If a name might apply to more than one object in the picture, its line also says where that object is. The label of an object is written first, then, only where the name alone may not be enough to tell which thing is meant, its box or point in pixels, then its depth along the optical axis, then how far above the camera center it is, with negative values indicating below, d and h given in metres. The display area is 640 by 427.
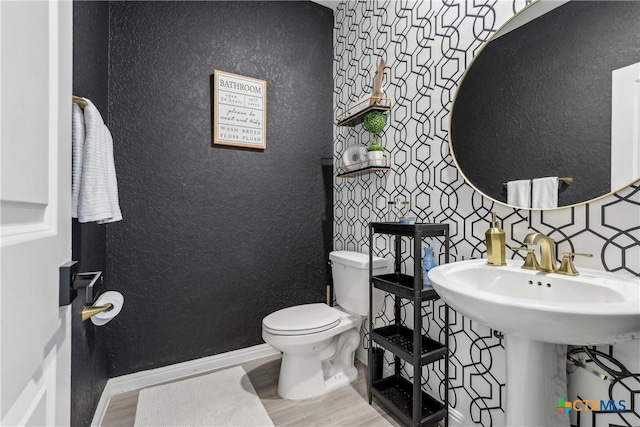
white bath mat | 1.56 -1.07
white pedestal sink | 0.71 -0.26
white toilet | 1.68 -0.68
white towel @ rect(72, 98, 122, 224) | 1.10 +0.14
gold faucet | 1.05 -0.12
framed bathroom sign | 2.05 +0.71
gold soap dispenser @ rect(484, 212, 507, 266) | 1.19 -0.13
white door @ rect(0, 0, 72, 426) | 0.34 +0.00
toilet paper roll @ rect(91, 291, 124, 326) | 1.35 -0.41
